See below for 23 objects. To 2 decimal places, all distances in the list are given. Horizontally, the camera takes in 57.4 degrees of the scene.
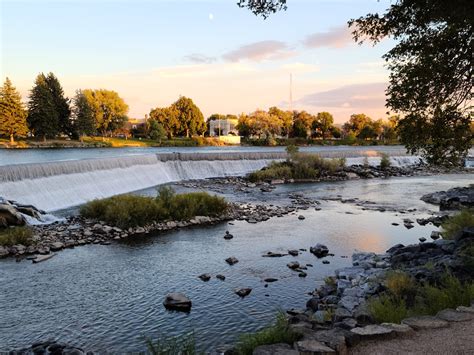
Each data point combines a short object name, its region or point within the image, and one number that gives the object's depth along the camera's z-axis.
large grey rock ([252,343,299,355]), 4.76
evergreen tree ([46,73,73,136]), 69.94
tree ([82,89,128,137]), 82.88
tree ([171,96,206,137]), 95.00
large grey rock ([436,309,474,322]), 5.48
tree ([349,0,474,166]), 9.82
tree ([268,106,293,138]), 103.88
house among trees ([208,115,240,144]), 123.00
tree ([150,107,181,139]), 91.56
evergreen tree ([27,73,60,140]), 64.75
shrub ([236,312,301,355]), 5.26
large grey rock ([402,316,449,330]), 5.31
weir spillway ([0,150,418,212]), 18.94
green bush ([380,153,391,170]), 41.25
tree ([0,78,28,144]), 60.12
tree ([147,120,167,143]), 82.94
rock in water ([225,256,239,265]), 11.60
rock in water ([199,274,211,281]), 10.24
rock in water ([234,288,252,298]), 9.28
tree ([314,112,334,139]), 105.50
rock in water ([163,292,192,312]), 8.57
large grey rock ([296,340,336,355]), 4.64
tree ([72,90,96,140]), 70.81
